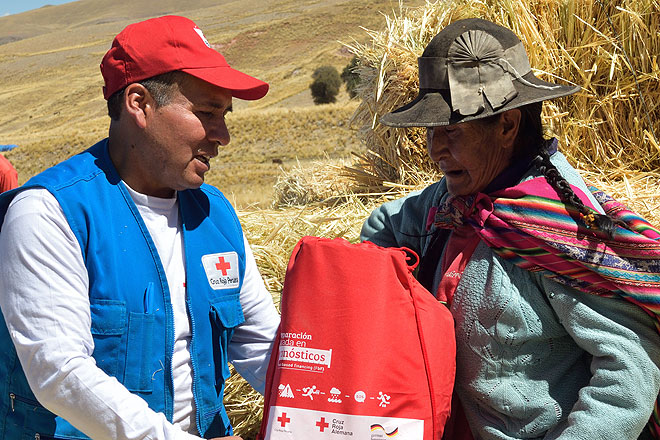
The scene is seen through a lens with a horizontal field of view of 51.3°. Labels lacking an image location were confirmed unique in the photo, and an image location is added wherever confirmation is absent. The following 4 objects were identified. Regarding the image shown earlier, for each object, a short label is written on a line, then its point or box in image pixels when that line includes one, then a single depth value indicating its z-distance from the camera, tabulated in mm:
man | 1628
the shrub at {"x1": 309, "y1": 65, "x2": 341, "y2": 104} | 40531
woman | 1598
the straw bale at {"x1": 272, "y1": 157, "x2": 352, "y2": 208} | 5086
